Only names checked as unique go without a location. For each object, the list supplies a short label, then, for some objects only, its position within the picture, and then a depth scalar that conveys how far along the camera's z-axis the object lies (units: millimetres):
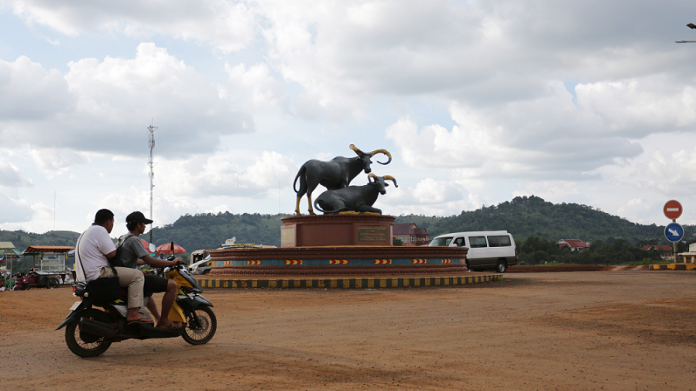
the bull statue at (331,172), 21641
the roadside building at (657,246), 66562
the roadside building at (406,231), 78188
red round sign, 17797
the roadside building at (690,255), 28891
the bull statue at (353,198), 21234
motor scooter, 6396
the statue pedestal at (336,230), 20422
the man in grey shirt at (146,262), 6621
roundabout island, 17922
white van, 26875
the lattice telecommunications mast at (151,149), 44531
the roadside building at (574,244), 72375
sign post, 16672
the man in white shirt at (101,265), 6434
